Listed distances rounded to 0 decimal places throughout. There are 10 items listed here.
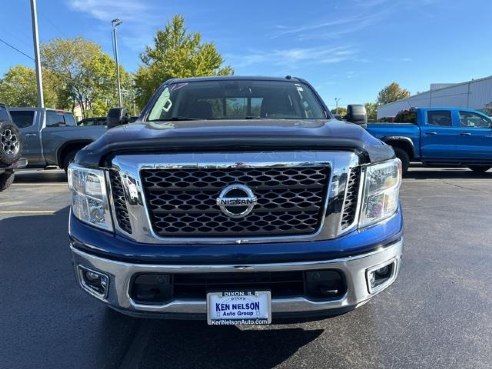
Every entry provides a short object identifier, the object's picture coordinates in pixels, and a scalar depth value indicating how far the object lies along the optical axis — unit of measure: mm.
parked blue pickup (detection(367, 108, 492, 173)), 12180
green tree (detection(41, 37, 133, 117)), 53406
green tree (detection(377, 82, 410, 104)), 112312
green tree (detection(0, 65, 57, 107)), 58188
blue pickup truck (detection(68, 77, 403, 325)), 2492
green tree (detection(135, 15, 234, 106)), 36062
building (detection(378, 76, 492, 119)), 38466
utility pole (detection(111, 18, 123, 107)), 42344
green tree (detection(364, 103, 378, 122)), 101281
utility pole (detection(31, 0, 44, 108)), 19094
